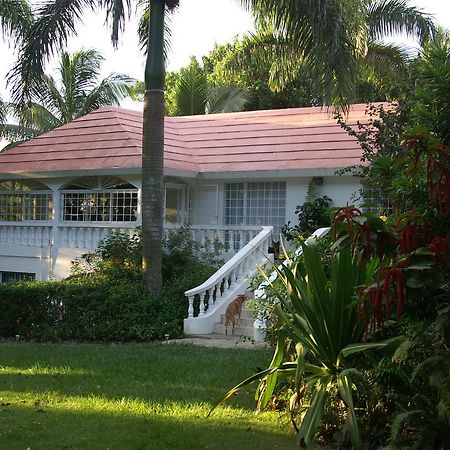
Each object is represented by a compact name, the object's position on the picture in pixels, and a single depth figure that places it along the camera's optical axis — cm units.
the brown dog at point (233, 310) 1349
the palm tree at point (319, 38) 1273
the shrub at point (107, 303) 1368
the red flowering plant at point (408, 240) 481
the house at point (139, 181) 1841
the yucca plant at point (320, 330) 628
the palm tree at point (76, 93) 3312
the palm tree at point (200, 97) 3378
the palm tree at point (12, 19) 1933
